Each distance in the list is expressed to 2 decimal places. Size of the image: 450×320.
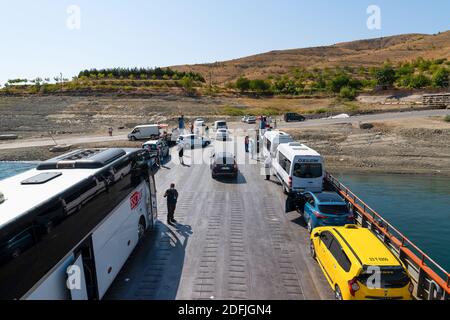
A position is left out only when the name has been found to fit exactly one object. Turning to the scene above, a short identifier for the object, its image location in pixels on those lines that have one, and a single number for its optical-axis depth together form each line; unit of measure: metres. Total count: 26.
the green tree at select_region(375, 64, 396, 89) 90.12
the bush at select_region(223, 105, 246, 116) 69.04
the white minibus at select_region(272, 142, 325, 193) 16.67
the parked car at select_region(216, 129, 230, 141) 38.12
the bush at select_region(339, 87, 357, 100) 85.25
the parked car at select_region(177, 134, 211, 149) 33.00
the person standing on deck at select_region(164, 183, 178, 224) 14.36
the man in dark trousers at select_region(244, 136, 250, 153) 30.33
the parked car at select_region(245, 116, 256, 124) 55.28
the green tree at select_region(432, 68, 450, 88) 77.69
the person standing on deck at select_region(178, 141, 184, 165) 26.62
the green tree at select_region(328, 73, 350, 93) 95.44
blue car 12.67
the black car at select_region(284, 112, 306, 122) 54.97
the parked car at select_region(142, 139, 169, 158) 26.26
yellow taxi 8.06
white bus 5.56
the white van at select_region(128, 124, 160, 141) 39.50
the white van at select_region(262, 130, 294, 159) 22.33
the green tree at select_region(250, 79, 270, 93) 103.00
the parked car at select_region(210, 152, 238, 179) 22.05
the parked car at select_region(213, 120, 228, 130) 45.49
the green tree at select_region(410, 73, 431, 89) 81.96
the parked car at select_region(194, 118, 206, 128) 48.30
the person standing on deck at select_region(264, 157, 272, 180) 23.06
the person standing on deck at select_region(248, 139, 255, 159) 30.41
